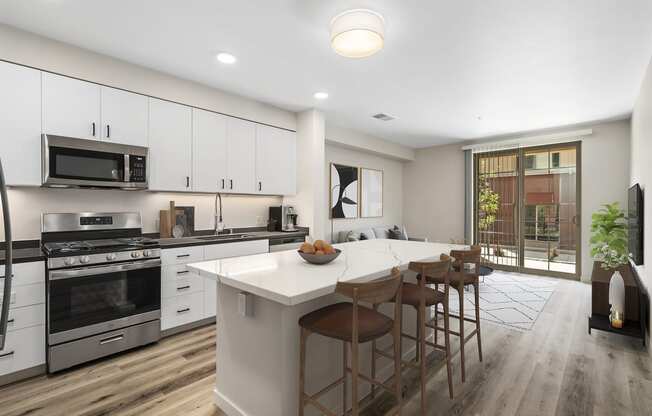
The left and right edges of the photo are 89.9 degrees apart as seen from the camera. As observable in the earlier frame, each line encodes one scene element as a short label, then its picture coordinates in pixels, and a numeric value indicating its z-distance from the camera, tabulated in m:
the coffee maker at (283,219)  4.57
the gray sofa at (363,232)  5.71
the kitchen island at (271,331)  1.72
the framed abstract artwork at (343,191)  5.96
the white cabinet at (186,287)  3.15
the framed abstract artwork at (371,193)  6.59
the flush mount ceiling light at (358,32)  2.25
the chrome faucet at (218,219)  4.04
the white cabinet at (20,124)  2.51
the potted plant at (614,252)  3.16
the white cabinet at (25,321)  2.34
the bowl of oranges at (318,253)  2.13
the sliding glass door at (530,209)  5.64
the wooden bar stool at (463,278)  2.43
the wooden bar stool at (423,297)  1.96
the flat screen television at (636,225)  3.27
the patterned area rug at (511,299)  3.76
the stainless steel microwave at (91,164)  2.68
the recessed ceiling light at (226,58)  2.98
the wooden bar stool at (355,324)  1.53
